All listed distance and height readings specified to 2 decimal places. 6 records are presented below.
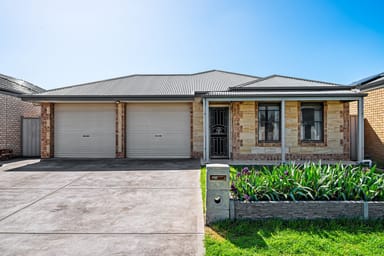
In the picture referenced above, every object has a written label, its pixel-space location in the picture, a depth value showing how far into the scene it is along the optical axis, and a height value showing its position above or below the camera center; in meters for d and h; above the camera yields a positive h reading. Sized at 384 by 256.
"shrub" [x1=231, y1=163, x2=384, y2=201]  4.33 -1.11
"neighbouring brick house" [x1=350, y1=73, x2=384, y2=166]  10.39 +0.33
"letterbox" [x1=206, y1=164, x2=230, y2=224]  4.10 -1.16
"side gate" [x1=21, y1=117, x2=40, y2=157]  13.45 -0.63
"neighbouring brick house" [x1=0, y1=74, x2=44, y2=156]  12.46 +0.68
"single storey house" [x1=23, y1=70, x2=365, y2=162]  10.79 +0.33
